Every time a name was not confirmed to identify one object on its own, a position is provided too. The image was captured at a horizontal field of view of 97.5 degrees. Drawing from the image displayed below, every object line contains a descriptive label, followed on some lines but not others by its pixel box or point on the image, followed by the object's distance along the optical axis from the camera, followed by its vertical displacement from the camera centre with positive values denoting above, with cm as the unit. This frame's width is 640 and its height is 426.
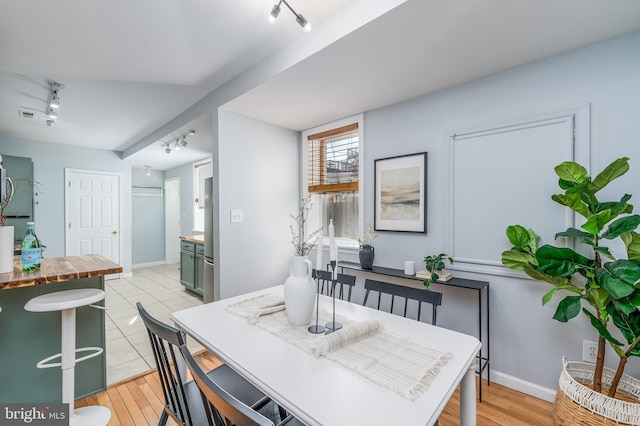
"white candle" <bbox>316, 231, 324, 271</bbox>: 147 -24
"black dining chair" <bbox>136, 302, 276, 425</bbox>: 105 -85
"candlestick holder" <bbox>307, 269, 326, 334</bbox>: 137 -58
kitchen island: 177 -84
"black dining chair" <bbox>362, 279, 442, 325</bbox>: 160 -49
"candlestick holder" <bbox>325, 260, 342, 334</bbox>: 135 -57
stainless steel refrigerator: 327 -55
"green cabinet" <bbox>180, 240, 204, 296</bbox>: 416 -85
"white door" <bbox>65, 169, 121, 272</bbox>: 486 -4
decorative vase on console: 263 -42
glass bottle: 181 -27
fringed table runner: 99 -59
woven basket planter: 134 -97
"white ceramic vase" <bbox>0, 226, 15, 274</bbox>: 171 -23
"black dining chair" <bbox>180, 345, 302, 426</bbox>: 65 -48
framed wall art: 246 +17
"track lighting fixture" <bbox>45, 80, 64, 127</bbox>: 260 +114
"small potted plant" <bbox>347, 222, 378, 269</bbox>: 263 -35
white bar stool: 159 -72
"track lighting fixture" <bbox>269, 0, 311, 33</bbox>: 149 +105
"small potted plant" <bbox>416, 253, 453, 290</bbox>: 214 -43
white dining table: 83 -60
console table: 199 -55
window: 308 +41
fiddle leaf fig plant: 135 -29
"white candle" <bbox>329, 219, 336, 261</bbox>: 132 -16
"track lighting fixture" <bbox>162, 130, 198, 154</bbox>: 364 +100
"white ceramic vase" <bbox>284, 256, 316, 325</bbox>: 142 -41
